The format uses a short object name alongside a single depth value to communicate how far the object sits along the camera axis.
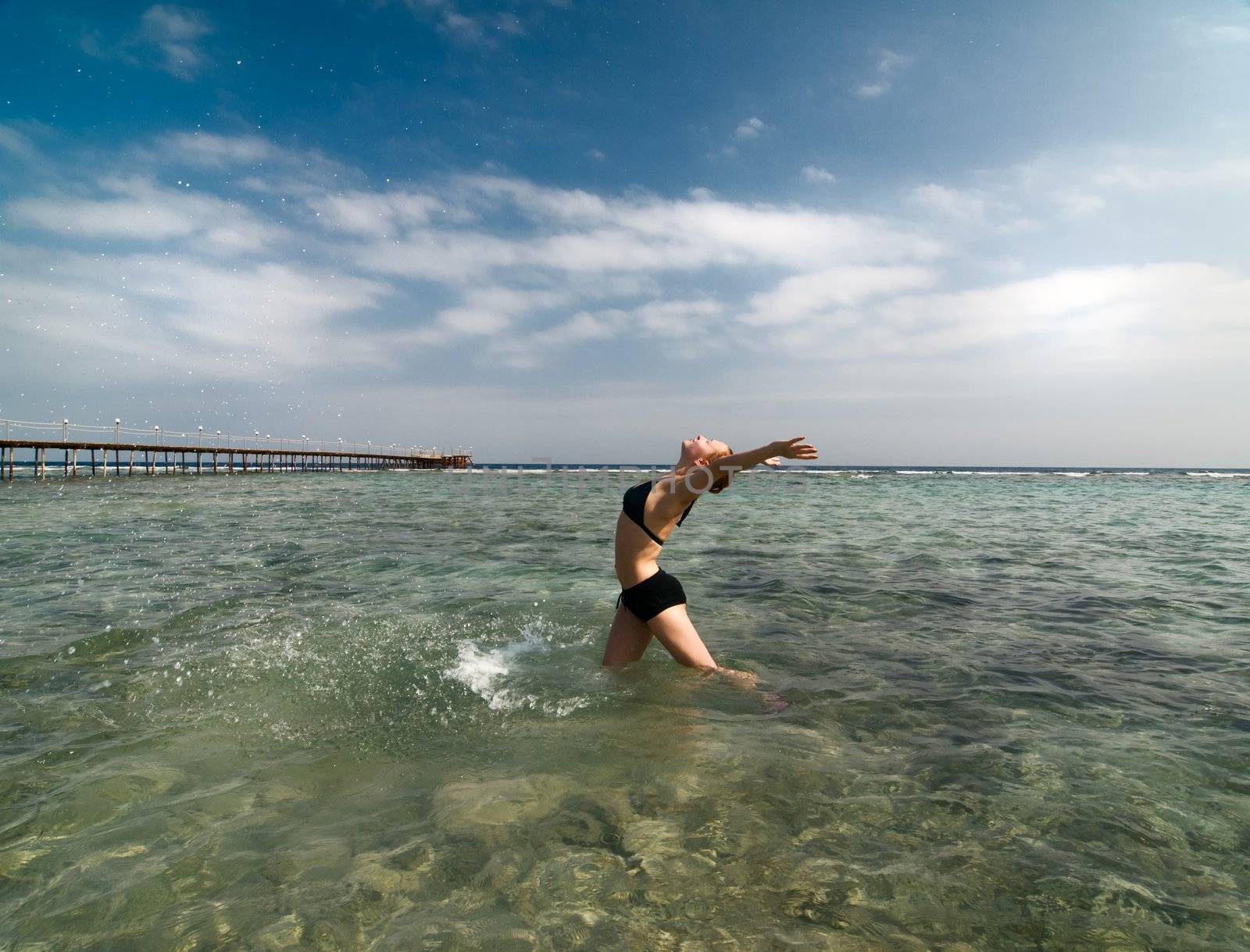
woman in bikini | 5.08
